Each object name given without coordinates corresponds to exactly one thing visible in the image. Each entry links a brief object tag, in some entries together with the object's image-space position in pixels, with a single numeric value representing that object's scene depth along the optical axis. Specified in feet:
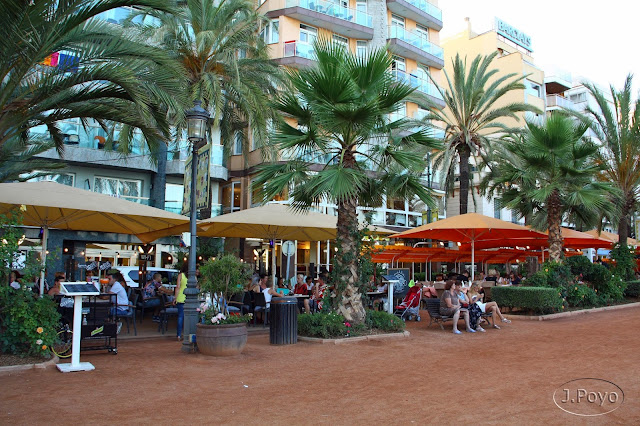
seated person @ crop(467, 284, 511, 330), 42.39
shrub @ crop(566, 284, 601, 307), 56.06
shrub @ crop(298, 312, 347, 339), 35.09
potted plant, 28.73
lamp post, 30.68
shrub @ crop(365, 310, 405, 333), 37.88
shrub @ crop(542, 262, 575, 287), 54.70
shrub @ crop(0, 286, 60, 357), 25.32
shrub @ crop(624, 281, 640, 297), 69.15
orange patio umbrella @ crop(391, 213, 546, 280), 54.19
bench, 41.81
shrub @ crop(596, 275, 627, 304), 61.93
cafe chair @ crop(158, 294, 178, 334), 37.24
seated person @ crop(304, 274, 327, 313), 44.98
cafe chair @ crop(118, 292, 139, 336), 34.77
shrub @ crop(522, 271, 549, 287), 53.52
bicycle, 27.43
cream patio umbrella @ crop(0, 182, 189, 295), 32.27
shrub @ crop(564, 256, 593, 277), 61.36
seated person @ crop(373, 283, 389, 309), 51.07
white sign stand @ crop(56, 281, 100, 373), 24.79
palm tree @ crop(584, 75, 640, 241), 70.13
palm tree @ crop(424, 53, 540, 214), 73.97
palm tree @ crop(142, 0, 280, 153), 53.57
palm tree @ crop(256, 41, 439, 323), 35.50
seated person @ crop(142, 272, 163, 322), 41.24
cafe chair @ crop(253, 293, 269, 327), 42.39
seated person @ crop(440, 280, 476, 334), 40.32
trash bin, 33.83
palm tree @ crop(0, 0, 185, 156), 26.78
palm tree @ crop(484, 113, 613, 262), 53.93
